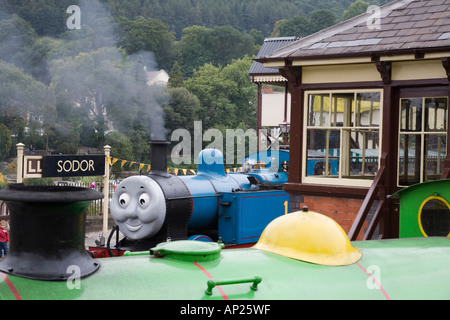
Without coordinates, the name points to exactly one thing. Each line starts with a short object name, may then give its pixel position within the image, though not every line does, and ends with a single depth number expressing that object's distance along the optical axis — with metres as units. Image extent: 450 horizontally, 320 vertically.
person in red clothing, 13.05
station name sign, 12.70
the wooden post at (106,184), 15.33
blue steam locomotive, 12.34
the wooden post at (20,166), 12.21
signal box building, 8.42
